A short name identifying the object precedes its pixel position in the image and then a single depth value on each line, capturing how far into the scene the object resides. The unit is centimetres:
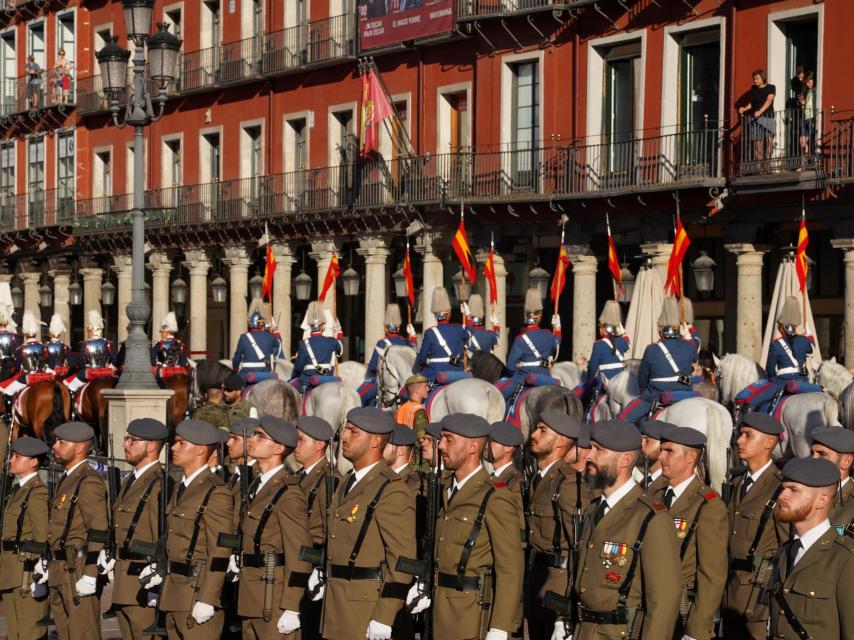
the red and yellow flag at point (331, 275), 3168
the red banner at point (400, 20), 3177
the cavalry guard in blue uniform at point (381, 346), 2058
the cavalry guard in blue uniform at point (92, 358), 2370
